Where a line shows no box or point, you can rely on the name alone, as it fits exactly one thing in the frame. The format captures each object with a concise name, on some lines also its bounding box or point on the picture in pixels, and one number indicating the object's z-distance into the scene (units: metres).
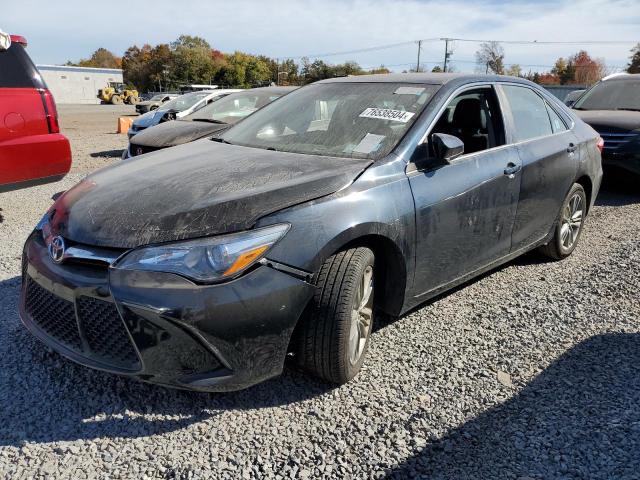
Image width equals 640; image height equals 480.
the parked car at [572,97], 9.46
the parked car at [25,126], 4.73
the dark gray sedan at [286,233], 2.24
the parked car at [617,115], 7.22
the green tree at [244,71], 81.31
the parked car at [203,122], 7.36
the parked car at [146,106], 27.55
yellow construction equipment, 59.03
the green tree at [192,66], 84.25
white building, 72.69
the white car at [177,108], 11.02
